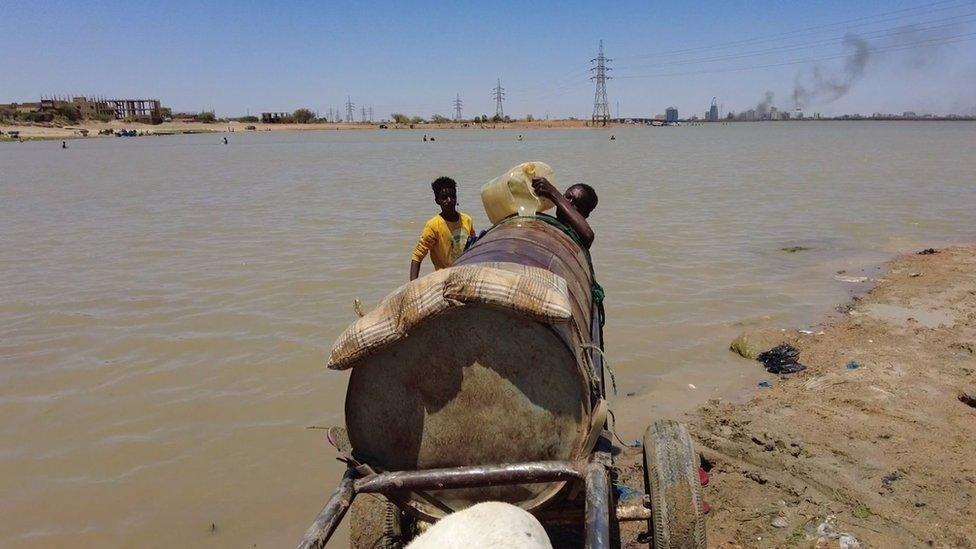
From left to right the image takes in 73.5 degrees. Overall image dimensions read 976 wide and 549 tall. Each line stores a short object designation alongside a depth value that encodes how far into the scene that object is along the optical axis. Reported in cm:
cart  220
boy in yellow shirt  507
